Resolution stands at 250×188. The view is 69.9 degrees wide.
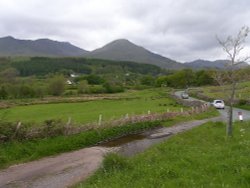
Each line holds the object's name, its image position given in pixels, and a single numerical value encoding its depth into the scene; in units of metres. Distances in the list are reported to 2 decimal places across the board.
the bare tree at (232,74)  10.76
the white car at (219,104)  31.54
